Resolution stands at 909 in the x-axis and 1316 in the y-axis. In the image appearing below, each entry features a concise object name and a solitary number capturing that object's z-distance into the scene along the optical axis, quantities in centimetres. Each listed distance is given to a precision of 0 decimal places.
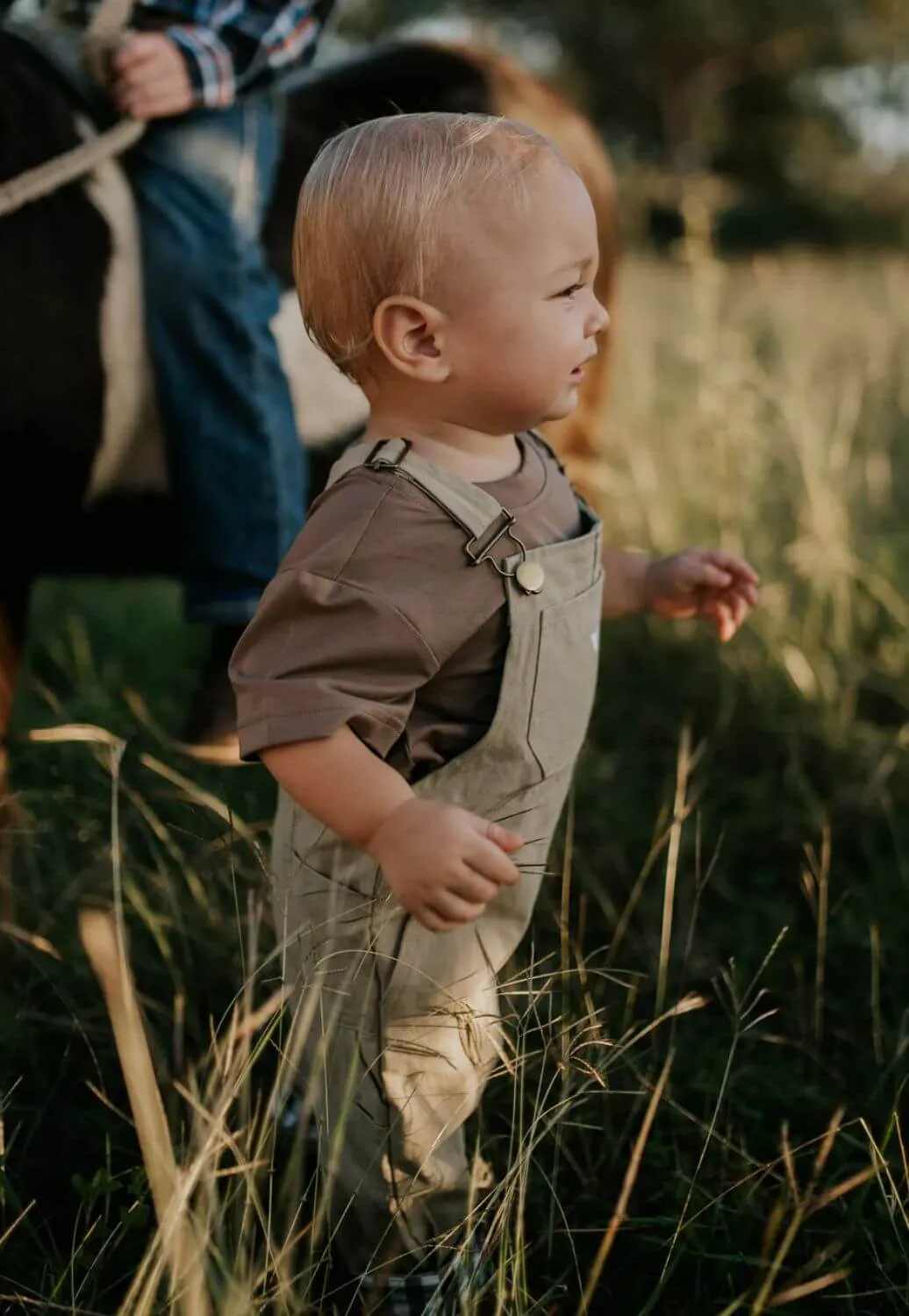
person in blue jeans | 210
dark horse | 206
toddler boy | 160
